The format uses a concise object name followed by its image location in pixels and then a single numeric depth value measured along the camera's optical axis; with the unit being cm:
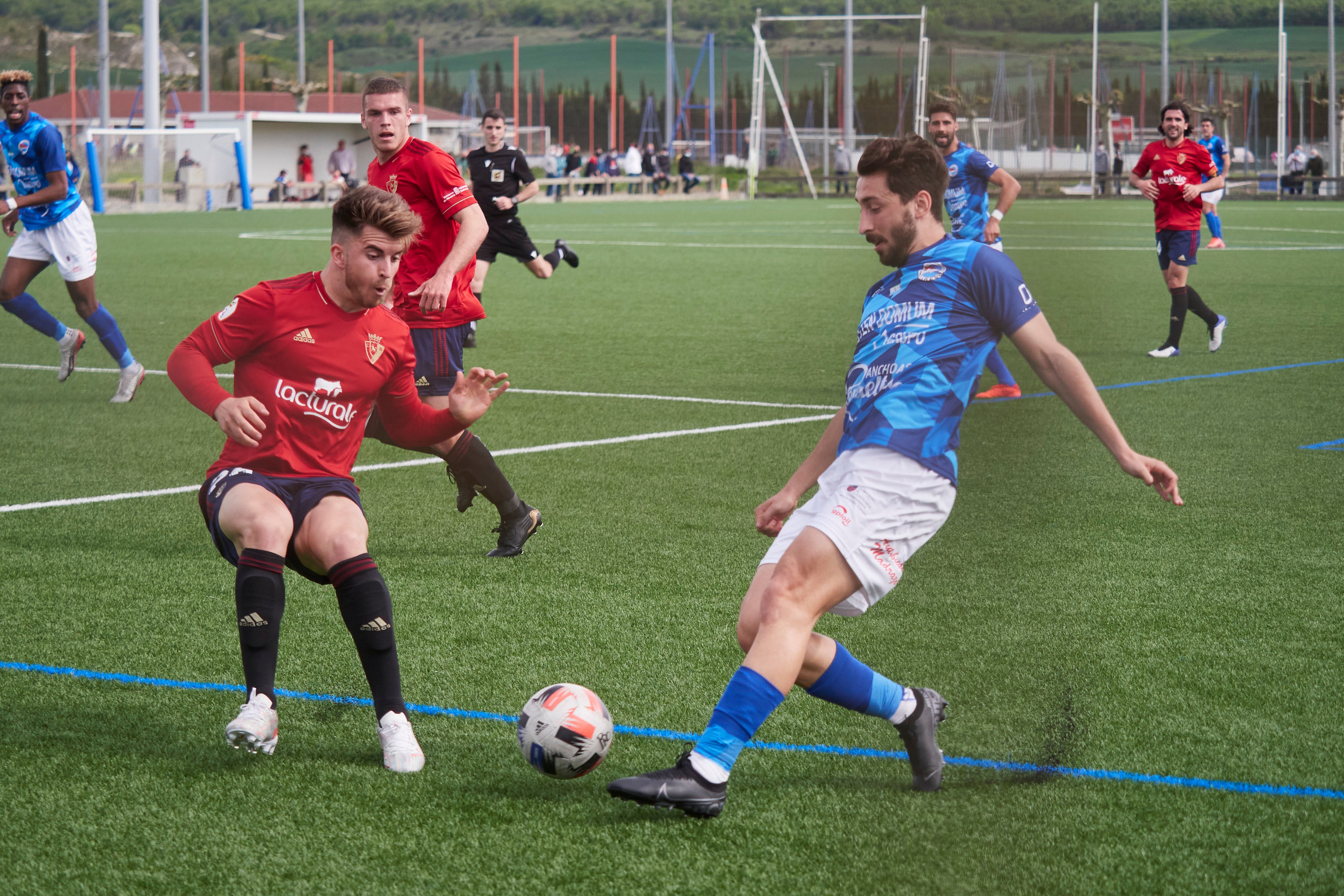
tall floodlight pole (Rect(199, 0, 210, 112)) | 6078
